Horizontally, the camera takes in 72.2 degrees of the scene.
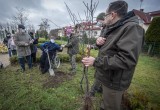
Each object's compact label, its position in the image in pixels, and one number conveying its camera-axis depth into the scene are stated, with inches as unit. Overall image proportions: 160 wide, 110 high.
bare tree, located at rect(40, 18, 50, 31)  1337.1
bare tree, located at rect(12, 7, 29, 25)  891.0
